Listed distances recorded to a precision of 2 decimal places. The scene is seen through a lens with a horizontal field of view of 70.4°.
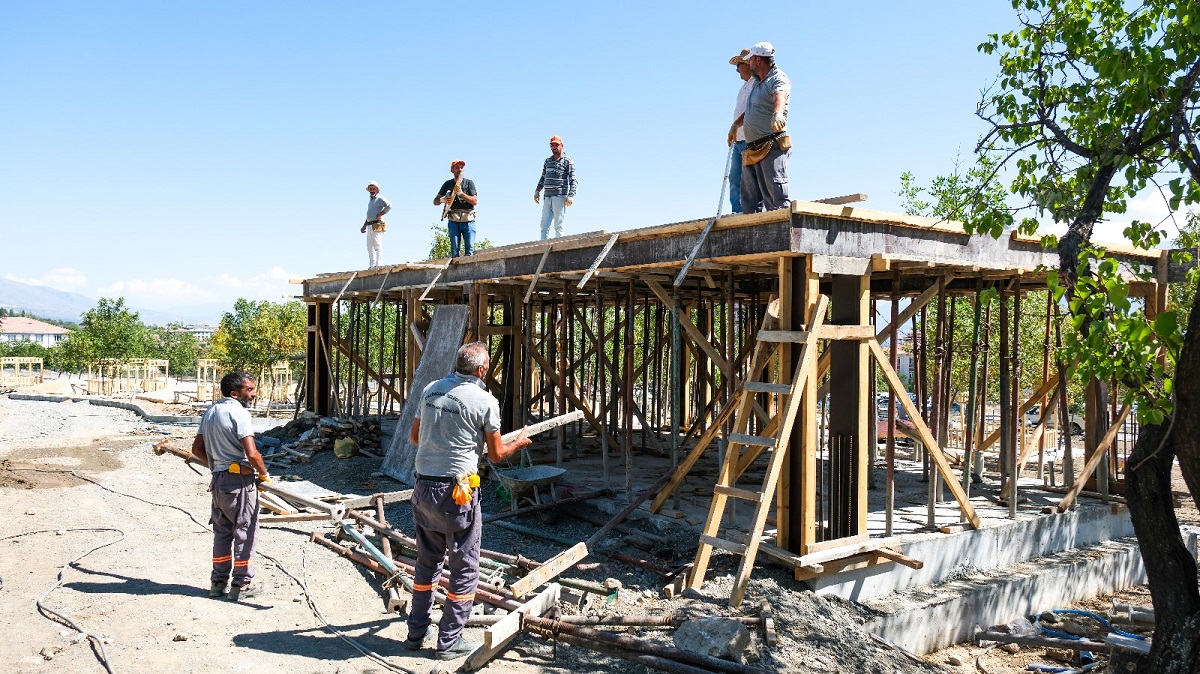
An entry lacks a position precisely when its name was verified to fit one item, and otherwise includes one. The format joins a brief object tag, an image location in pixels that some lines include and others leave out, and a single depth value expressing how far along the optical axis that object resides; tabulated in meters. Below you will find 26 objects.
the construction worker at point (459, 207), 12.74
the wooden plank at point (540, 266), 9.91
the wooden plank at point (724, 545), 6.75
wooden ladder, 6.60
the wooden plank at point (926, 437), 7.16
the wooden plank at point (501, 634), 5.15
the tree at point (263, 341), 26.36
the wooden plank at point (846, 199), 7.08
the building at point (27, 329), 126.88
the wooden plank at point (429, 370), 11.88
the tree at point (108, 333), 37.12
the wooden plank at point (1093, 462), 9.24
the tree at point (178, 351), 51.59
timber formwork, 7.05
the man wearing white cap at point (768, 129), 7.27
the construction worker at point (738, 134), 7.78
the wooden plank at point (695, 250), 7.54
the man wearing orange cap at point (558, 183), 11.97
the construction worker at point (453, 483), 5.24
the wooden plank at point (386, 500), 9.23
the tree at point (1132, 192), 4.79
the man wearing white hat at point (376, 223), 15.25
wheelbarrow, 9.30
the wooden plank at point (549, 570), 6.13
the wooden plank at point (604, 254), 8.81
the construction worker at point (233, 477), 6.16
